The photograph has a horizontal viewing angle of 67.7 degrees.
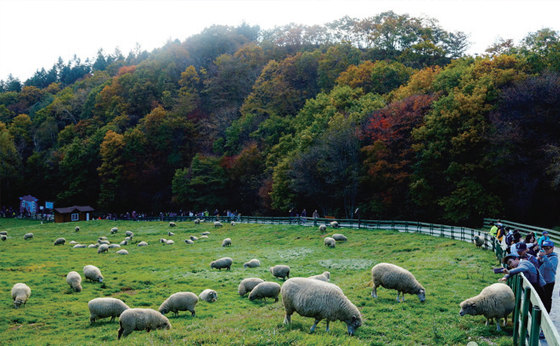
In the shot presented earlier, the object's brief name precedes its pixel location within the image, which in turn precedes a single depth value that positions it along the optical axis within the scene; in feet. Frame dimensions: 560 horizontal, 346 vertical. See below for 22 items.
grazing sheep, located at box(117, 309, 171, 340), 43.06
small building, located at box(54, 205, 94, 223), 232.73
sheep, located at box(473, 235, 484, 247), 87.45
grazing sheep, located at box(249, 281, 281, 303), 57.16
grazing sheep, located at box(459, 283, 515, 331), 36.24
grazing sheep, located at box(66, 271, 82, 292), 67.15
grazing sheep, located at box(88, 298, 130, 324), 50.37
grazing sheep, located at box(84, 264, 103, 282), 73.10
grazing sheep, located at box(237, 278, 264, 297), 61.57
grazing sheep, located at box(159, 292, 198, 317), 52.06
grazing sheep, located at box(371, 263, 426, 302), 46.96
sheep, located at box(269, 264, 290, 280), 70.59
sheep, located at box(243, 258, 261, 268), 84.94
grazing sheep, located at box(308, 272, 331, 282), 59.94
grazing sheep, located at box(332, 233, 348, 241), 118.21
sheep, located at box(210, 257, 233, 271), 83.92
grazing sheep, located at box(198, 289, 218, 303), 58.80
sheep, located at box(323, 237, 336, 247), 111.83
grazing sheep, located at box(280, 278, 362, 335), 36.24
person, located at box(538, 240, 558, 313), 35.06
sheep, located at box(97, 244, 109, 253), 112.16
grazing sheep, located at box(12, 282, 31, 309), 58.34
